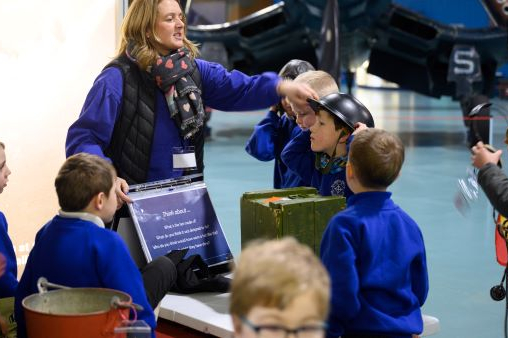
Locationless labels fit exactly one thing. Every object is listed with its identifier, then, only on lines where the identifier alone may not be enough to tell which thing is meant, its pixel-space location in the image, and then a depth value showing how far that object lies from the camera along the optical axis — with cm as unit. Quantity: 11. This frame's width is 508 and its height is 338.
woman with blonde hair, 313
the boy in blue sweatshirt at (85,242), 219
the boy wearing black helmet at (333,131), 295
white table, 272
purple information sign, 304
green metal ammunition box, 273
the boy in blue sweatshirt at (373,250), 223
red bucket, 197
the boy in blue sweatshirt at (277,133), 380
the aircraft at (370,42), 1253
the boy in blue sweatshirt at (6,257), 267
